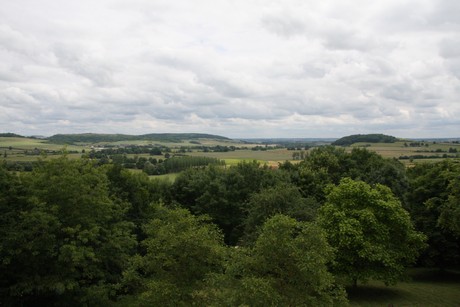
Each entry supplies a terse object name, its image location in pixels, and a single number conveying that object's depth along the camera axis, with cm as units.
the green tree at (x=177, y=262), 1977
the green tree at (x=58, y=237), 2200
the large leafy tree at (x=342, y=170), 4803
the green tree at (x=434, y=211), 3684
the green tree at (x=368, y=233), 2941
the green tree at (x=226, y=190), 4784
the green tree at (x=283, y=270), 1677
